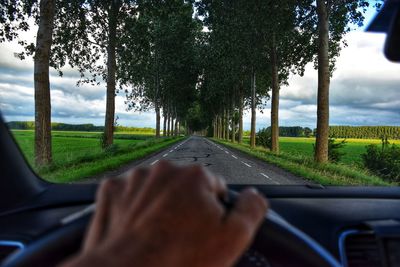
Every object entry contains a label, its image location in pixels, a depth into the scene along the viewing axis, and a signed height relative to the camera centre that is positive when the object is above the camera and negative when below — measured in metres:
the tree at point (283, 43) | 21.47 +5.22
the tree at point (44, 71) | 13.70 +1.71
